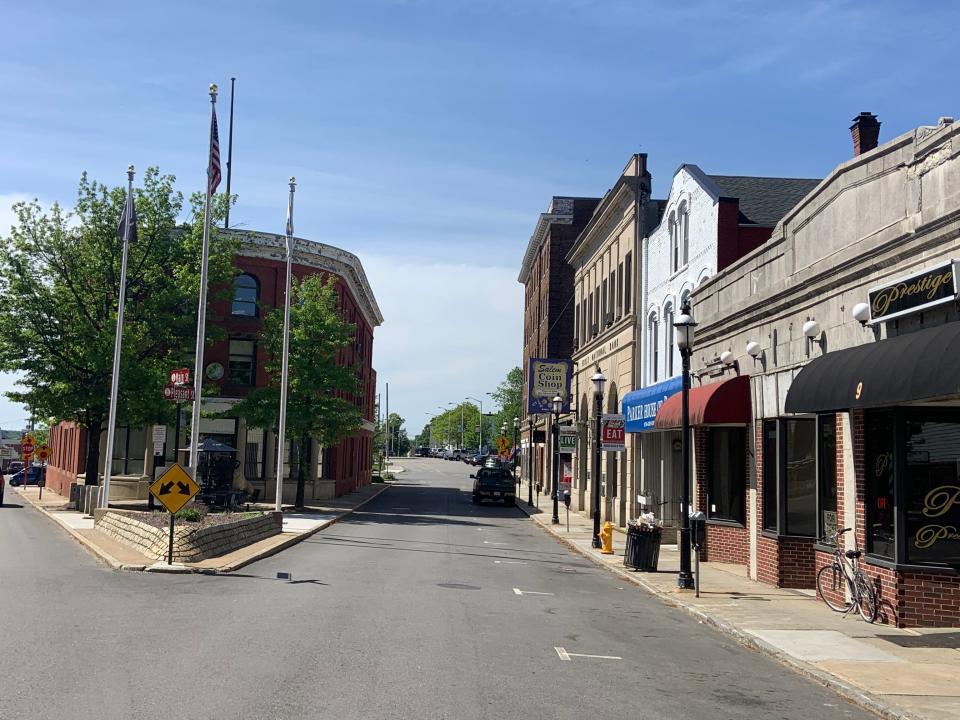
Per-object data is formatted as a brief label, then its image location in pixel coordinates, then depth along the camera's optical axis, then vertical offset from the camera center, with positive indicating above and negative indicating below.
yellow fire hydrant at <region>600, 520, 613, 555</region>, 24.72 -1.86
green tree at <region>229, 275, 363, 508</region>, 38.69 +3.19
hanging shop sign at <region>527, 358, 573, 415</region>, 43.69 +3.81
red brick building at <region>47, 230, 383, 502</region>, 43.97 +3.56
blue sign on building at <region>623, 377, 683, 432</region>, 25.97 +1.93
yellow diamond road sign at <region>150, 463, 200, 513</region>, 17.77 -0.59
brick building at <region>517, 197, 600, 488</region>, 66.81 +12.65
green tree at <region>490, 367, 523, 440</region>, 115.44 +8.46
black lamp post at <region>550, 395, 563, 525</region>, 35.25 -0.12
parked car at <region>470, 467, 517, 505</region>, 48.38 -1.17
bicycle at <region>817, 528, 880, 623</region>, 14.10 -1.75
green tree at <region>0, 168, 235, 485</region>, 36.00 +5.85
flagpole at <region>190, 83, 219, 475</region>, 23.61 +3.47
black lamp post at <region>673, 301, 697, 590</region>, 17.66 +0.90
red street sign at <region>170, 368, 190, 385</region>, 28.91 +2.44
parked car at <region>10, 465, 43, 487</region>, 61.88 -1.48
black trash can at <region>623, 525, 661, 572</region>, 20.89 -1.77
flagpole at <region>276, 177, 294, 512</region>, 31.17 +3.45
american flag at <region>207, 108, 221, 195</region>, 24.73 +7.76
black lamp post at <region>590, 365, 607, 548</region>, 26.25 +1.46
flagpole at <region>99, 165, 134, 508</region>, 29.16 +2.40
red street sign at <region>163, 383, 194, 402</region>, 27.81 +1.85
